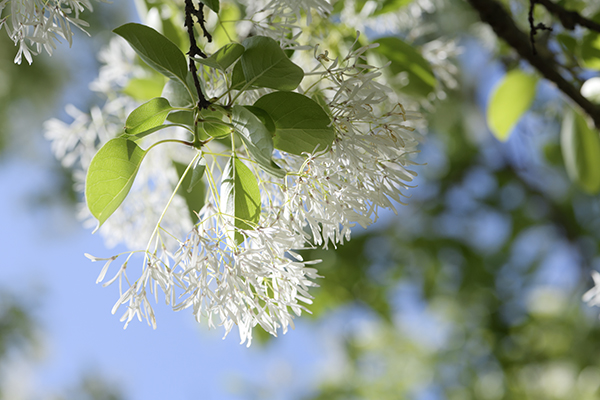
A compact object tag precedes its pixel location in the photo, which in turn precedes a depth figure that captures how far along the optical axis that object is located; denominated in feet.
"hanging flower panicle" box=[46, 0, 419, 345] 4.18
